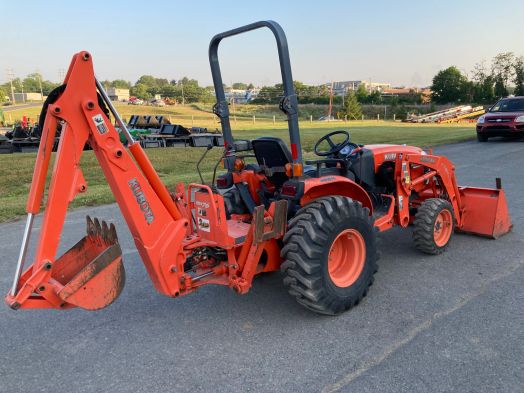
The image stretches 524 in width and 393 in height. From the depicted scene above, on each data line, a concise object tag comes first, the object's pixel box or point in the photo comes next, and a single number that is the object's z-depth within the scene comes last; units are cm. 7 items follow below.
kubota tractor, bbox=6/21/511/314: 274
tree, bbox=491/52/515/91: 5638
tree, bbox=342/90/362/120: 4975
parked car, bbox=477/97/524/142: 1582
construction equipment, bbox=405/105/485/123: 3841
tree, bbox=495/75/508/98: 5506
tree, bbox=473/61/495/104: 5466
